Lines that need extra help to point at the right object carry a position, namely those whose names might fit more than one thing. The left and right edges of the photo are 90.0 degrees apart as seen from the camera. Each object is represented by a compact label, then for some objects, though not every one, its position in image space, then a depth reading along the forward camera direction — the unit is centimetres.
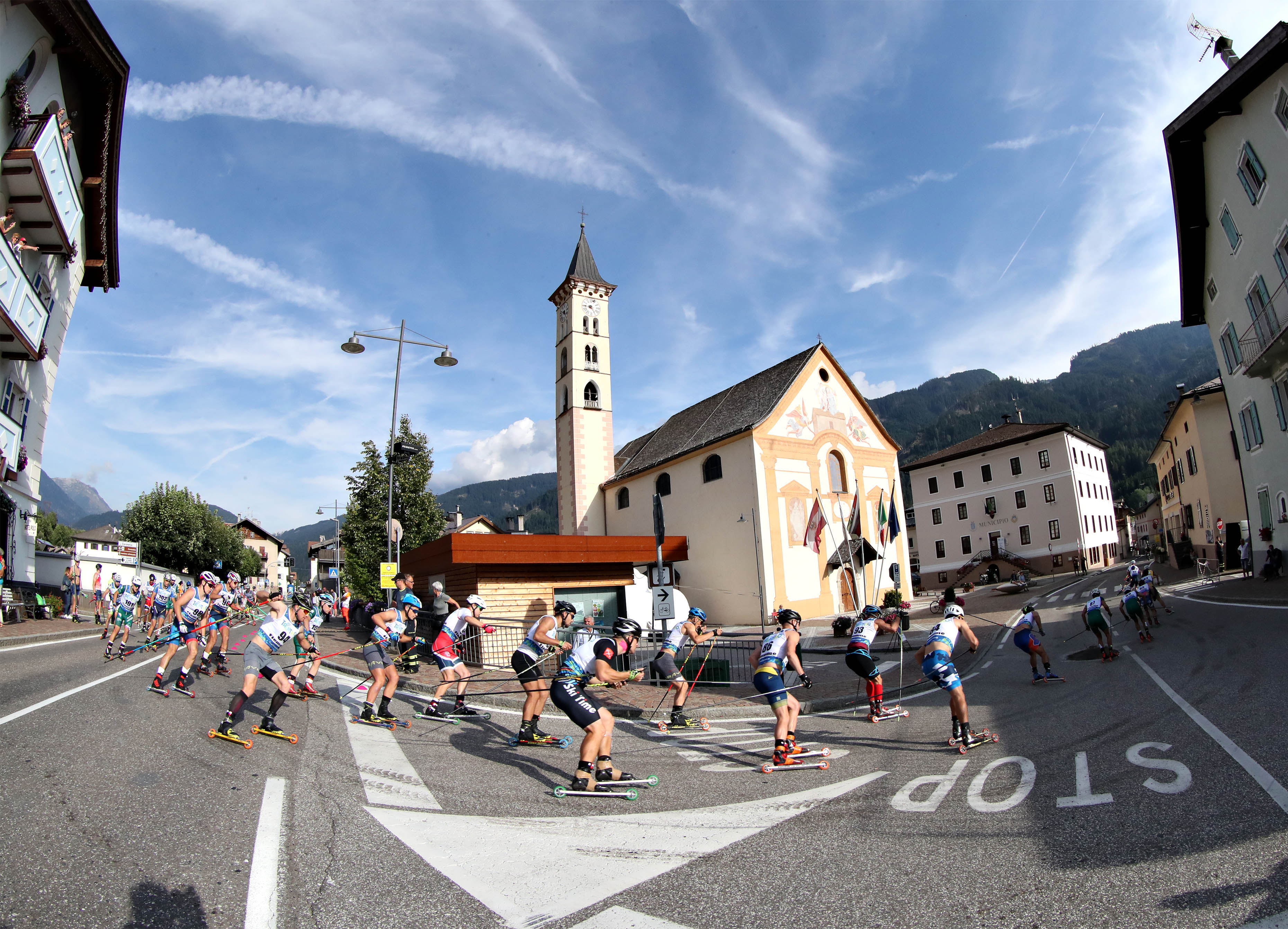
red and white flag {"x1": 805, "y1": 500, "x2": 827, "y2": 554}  2623
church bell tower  3641
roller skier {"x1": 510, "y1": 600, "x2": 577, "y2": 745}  822
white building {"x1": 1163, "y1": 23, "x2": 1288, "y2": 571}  1728
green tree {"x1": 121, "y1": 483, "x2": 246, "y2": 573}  5116
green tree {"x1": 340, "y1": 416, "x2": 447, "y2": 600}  2888
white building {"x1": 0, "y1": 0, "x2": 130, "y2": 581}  1830
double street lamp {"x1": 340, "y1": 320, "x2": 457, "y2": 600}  1877
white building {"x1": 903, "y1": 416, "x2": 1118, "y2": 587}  4612
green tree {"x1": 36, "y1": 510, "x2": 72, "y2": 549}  5925
